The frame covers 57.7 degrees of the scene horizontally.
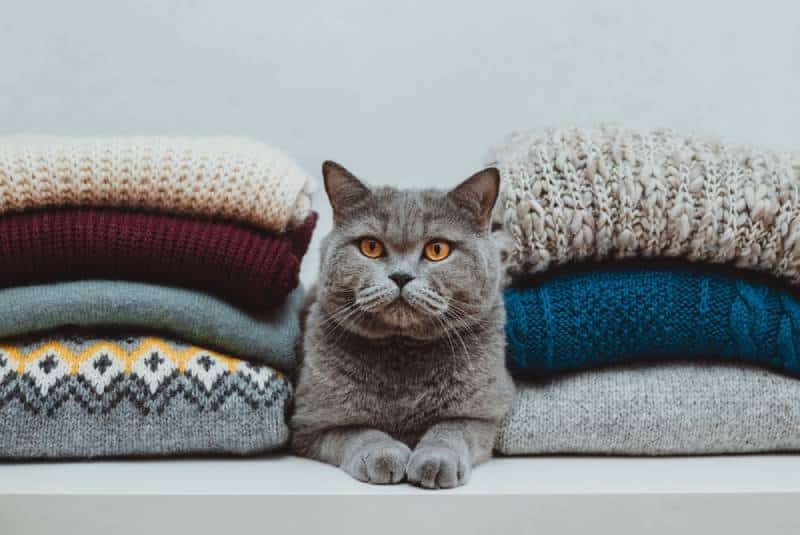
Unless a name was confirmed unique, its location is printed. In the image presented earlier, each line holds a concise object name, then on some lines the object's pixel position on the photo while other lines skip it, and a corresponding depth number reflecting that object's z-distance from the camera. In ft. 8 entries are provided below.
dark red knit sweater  3.05
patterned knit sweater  3.02
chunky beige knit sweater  3.22
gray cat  3.20
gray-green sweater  3.04
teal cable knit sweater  3.24
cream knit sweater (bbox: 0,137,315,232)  3.07
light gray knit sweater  3.22
